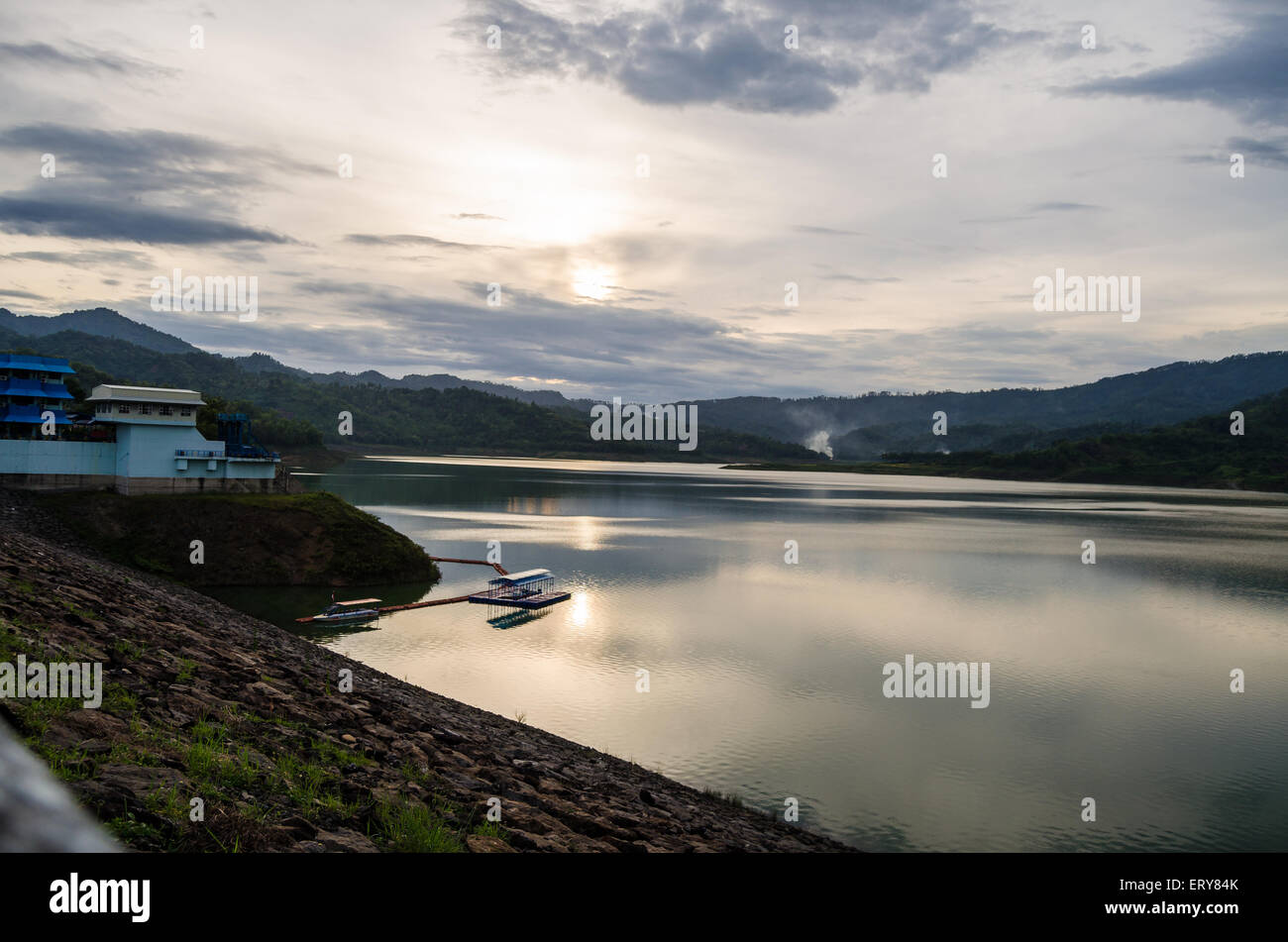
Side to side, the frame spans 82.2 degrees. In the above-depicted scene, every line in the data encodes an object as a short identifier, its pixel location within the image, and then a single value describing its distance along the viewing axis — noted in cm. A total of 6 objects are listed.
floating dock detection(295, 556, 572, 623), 6172
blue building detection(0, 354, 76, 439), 6688
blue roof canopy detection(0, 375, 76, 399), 6712
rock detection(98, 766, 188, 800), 1233
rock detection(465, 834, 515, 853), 1485
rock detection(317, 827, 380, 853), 1297
